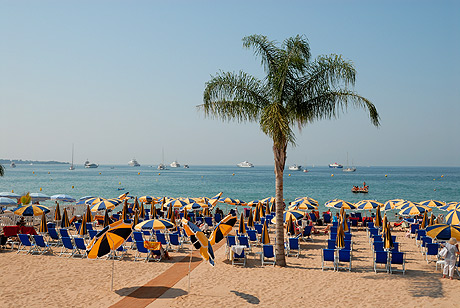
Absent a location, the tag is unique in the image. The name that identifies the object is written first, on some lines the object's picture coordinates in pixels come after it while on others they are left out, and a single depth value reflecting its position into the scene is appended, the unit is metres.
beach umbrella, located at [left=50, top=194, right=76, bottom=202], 23.72
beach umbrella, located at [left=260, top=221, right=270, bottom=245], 13.58
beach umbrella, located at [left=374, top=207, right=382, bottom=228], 18.61
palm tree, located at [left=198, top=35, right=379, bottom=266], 12.02
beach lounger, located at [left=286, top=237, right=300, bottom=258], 13.73
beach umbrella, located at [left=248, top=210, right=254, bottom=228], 17.95
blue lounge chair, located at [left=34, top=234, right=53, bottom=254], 13.46
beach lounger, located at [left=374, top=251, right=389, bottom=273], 11.37
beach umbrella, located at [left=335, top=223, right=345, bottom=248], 13.39
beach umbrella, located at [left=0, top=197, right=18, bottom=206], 21.11
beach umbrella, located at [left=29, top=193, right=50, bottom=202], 26.30
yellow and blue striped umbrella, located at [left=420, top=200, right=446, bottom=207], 21.67
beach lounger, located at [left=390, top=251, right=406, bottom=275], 11.21
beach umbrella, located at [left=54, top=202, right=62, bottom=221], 20.23
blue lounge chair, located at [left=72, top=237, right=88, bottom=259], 13.09
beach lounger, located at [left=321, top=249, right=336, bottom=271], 11.70
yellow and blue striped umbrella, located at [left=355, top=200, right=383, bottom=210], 20.47
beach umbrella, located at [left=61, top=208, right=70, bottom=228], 17.34
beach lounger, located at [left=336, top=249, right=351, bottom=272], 11.57
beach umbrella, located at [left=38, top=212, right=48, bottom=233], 15.72
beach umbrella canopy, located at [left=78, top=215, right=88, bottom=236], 15.52
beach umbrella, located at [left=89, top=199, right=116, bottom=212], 19.44
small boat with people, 64.75
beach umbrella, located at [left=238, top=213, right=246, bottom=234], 15.10
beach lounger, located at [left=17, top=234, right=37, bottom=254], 13.48
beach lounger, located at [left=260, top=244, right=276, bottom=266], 12.31
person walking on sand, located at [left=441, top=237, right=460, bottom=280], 10.76
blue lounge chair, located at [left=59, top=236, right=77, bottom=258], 13.09
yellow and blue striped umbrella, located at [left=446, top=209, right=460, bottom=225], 14.38
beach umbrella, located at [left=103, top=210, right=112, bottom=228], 19.39
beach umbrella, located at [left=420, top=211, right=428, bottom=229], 17.62
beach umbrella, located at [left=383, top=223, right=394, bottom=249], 13.04
